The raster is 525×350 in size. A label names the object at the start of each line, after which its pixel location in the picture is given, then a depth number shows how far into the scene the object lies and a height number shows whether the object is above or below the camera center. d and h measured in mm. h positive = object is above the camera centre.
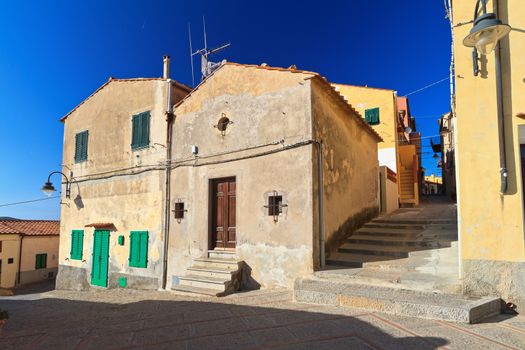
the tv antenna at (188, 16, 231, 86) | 12836 +5590
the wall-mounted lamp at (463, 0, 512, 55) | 4320 +2347
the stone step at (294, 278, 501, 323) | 4703 -1340
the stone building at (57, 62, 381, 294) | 7859 +922
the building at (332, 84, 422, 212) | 16859 +4735
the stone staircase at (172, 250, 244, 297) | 7805 -1546
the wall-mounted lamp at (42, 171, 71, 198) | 12570 +900
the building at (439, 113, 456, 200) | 26100 +4067
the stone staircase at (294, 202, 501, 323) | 4926 -1174
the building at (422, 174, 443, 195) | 45034 +4151
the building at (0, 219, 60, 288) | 22516 -2784
